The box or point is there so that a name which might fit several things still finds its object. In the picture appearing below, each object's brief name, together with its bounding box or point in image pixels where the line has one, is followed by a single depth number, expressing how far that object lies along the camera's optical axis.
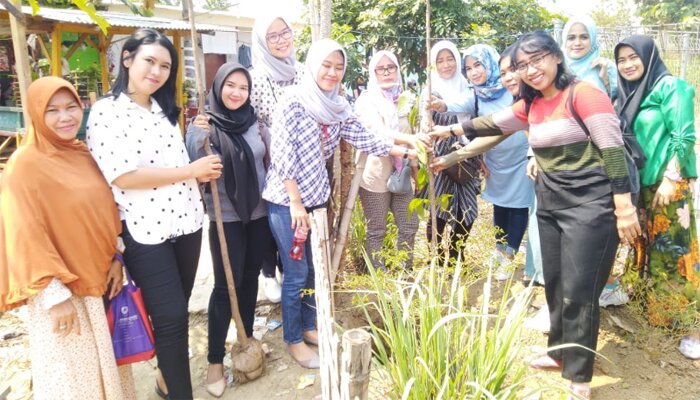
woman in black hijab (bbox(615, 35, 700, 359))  2.50
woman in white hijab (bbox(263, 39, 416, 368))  2.40
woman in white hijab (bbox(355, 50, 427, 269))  3.15
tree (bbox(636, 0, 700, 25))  15.83
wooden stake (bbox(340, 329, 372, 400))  1.32
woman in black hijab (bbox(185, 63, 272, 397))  2.35
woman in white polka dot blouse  1.97
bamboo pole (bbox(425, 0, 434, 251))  2.52
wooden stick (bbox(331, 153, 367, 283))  2.82
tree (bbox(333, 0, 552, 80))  6.94
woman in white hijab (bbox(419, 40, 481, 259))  3.38
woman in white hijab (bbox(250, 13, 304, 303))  2.68
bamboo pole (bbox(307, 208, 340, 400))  1.55
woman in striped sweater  2.09
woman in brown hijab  1.78
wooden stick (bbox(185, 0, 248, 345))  2.21
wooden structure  6.25
